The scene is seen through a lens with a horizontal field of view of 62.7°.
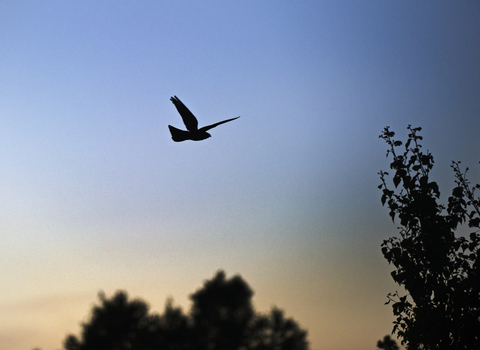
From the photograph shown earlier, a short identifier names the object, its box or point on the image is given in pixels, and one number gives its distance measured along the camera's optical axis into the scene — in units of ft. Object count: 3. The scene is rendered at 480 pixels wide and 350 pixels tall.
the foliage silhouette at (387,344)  90.94
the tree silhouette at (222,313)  138.37
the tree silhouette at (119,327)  129.39
